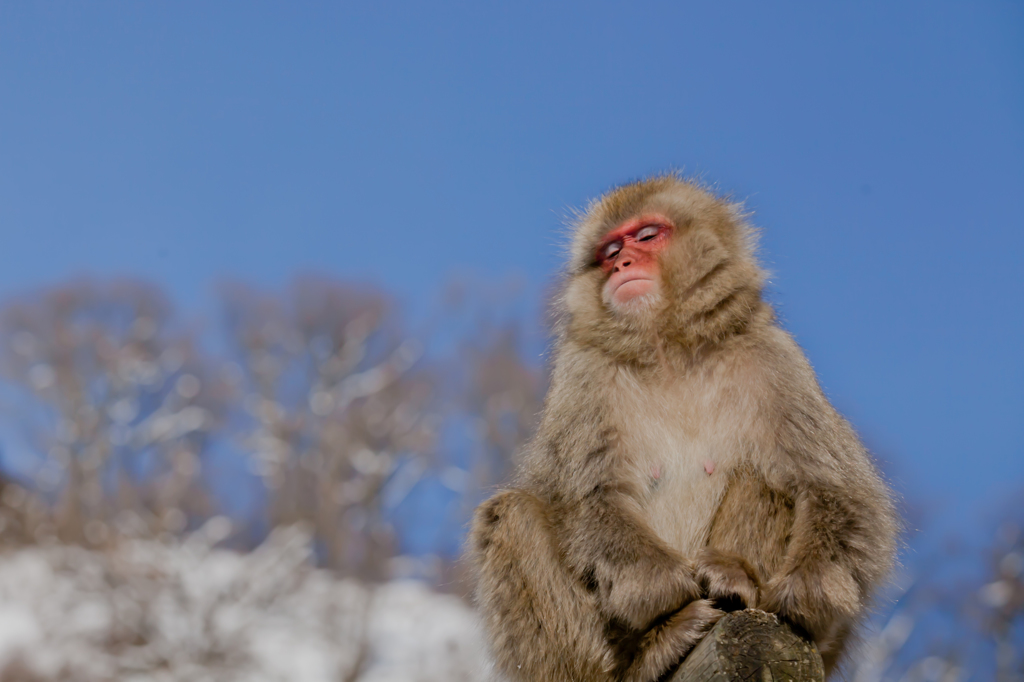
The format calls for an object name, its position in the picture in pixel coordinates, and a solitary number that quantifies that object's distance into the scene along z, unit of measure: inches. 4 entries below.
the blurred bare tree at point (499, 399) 521.6
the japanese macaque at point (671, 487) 83.3
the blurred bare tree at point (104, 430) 515.2
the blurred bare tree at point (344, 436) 546.9
